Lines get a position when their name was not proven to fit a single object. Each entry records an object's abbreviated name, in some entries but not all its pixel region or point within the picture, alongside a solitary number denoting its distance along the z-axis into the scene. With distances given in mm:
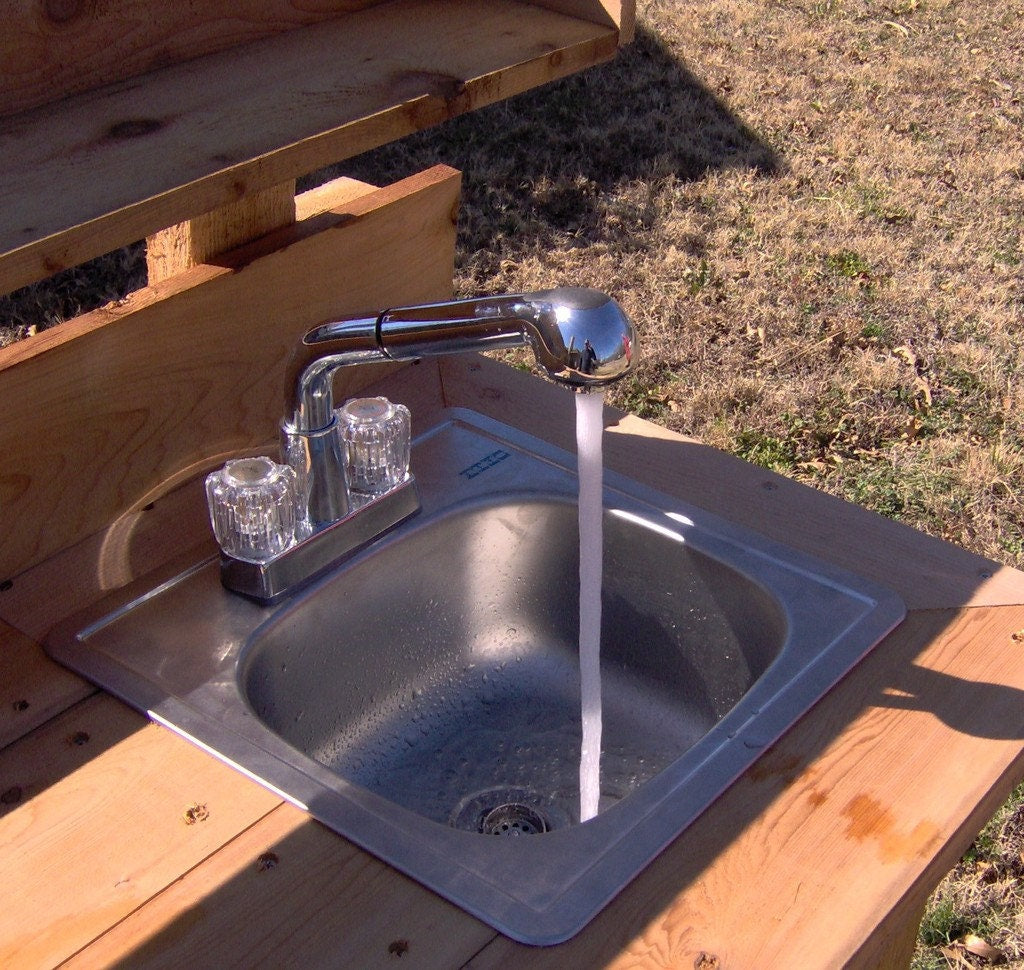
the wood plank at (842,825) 998
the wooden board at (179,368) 1354
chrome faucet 1081
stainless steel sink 1189
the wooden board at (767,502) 1431
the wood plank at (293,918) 988
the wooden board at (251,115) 1083
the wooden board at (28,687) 1210
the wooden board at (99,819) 1019
